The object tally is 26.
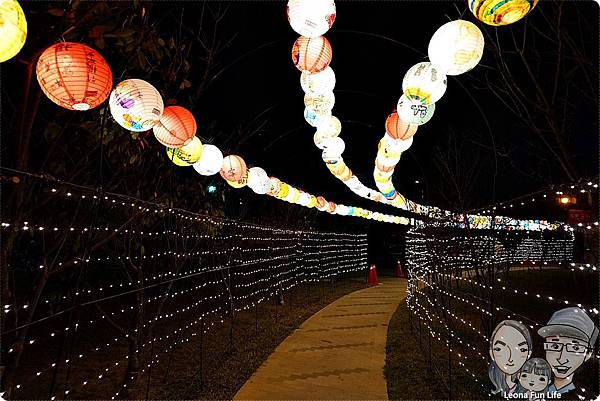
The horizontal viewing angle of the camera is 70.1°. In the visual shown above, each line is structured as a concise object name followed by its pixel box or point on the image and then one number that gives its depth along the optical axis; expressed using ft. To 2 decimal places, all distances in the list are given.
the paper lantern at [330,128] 20.32
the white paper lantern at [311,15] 11.95
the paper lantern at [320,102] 17.56
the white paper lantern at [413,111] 15.01
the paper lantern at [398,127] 17.31
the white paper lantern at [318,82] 16.65
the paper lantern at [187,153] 14.96
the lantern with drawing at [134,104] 11.49
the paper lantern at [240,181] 19.84
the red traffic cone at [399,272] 71.53
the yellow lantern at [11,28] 8.00
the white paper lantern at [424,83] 13.47
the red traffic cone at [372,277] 59.47
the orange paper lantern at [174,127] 13.20
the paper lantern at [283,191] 27.96
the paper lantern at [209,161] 17.08
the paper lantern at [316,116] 18.62
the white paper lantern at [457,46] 11.69
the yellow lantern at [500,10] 9.72
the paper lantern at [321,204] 40.04
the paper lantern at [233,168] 19.11
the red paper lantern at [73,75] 9.48
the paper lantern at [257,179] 22.25
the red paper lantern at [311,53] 14.44
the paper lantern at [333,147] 21.51
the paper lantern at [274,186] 25.08
